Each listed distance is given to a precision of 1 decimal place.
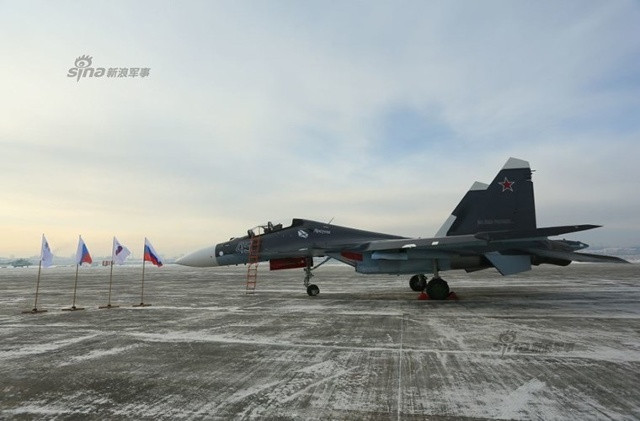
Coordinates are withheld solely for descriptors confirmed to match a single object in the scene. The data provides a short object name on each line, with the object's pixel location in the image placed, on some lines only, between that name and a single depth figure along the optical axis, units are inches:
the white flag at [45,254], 483.0
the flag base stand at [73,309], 429.0
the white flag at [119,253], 552.4
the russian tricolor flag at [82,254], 550.7
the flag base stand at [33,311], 406.3
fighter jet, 459.5
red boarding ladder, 548.7
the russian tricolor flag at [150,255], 595.5
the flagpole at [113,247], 530.7
